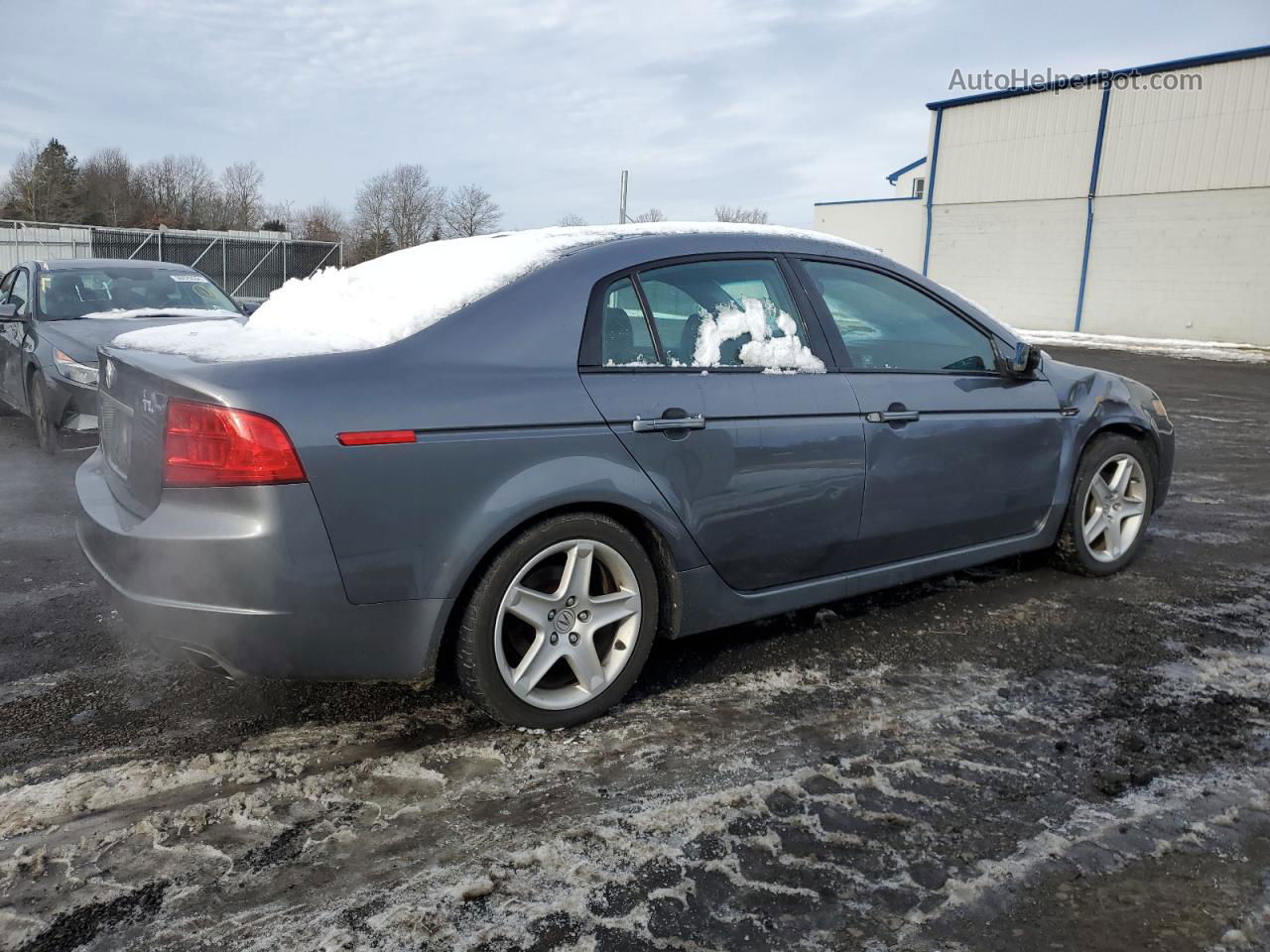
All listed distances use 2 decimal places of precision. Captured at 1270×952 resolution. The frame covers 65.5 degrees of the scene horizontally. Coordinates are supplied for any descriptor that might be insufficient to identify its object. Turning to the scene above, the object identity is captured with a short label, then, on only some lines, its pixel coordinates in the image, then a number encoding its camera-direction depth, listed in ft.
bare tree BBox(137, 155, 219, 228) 269.64
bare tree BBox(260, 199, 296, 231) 263.84
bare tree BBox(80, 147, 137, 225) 266.36
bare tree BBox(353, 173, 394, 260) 193.77
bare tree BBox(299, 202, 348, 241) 232.53
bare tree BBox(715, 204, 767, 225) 247.01
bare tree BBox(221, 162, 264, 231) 267.80
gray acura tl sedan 8.66
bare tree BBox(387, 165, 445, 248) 187.32
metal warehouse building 82.38
